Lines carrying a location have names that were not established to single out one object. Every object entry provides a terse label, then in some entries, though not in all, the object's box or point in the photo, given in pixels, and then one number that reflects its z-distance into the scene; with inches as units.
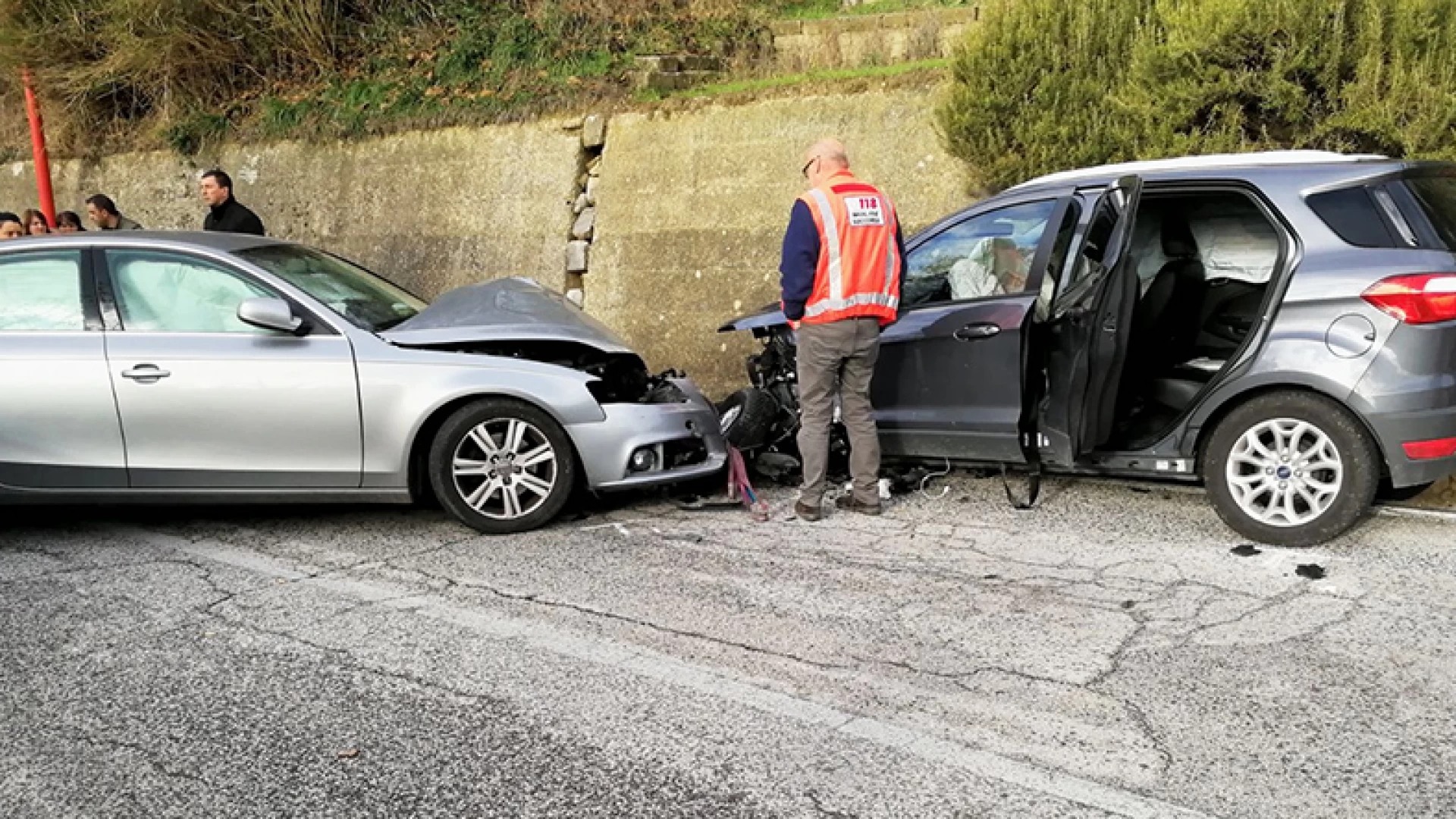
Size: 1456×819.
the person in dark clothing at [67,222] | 408.2
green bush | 273.3
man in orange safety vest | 230.8
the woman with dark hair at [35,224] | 420.0
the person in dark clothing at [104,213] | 380.2
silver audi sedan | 231.9
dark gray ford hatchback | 201.9
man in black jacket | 347.9
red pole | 488.7
